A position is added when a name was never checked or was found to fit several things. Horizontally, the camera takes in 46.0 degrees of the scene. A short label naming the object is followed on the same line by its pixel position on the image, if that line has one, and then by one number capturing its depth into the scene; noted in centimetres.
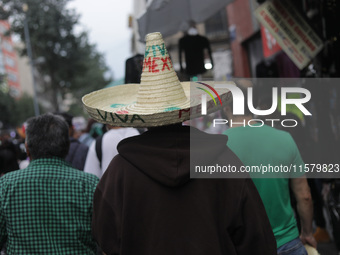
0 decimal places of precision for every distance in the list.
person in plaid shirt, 262
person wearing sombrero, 197
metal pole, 2803
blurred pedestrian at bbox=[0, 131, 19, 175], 566
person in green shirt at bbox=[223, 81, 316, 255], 296
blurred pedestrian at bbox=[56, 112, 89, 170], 458
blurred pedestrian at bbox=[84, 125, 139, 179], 381
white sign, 518
